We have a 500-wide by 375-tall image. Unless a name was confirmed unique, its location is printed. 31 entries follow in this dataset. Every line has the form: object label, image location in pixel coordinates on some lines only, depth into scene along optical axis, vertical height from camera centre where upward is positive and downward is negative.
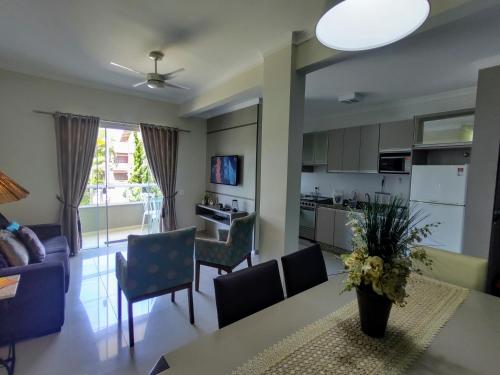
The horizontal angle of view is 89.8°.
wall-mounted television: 4.72 -0.01
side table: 1.47 -1.10
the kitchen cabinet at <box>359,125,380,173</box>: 4.31 +0.43
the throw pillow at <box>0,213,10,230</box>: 2.88 -0.69
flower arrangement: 0.99 -0.33
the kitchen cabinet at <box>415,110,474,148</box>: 3.28 +0.64
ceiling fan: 2.95 +1.08
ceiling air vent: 3.90 +1.19
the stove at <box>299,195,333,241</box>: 4.87 -0.88
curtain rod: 3.78 +0.80
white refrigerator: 3.08 -0.31
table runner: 0.89 -0.70
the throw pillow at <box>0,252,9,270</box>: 2.11 -0.83
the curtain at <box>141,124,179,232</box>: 4.79 +0.15
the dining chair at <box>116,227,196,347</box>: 2.05 -0.86
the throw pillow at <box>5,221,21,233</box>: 2.69 -0.69
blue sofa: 1.96 -1.13
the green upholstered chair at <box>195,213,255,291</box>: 2.82 -0.92
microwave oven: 3.94 +0.17
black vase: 1.05 -0.58
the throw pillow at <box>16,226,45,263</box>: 2.56 -0.84
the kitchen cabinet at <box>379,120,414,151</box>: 3.88 +0.61
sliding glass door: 4.48 -0.52
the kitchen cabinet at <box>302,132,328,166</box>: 5.17 +0.50
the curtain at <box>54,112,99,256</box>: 3.93 +0.04
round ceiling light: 1.04 +0.66
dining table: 0.90 -0.70
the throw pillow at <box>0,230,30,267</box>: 2.21 -0.79
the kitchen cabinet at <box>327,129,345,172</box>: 4.82 +0.45
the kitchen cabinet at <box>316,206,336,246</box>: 4.53 -0.96
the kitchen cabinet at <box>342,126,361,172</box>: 4.57 +0.43
